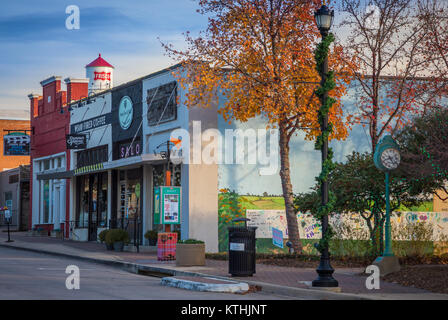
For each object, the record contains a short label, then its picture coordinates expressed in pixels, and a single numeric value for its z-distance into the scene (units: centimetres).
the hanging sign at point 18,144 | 4391
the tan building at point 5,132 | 6706
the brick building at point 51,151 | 3966
